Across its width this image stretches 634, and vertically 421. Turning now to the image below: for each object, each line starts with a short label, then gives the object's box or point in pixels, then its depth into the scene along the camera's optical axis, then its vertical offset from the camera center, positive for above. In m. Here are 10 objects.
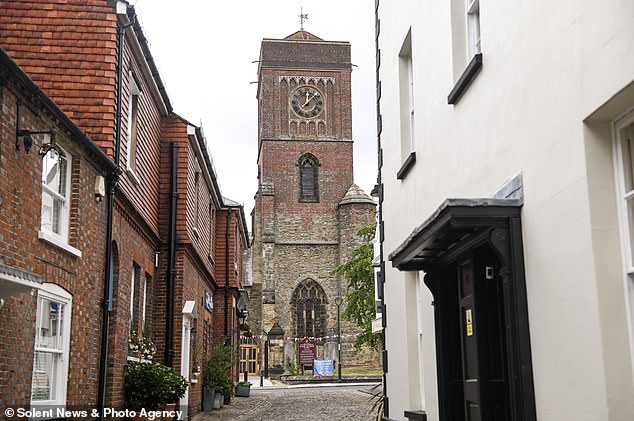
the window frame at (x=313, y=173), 63.66 +15.46
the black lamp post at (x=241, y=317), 31.92 +2.33
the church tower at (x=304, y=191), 61.00 +13.97
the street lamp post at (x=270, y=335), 53.86 +2.86
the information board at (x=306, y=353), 52.84 +1.50
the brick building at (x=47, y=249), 8.62 +1.56
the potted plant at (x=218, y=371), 23.00 +0.20
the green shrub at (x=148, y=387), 14.37 -0.13
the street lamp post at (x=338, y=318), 55.58 +4.04
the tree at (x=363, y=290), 34.16 +3.50
